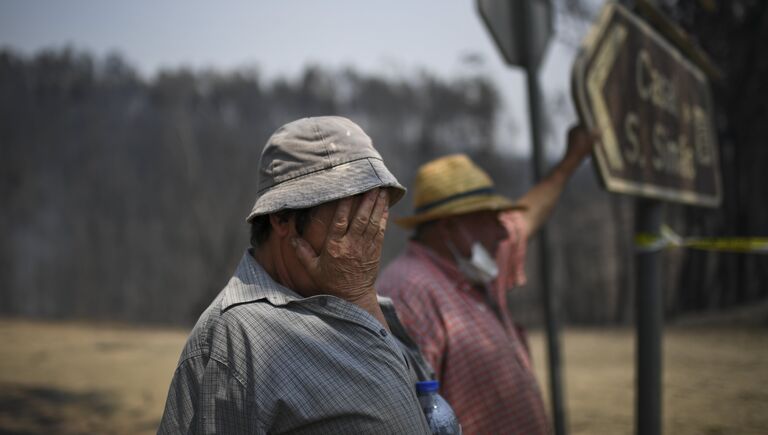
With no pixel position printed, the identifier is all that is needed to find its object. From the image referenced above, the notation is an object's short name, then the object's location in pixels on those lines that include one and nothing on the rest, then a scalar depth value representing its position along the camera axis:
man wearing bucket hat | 1.22
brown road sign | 2.38
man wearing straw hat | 2.31
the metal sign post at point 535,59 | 2.82
